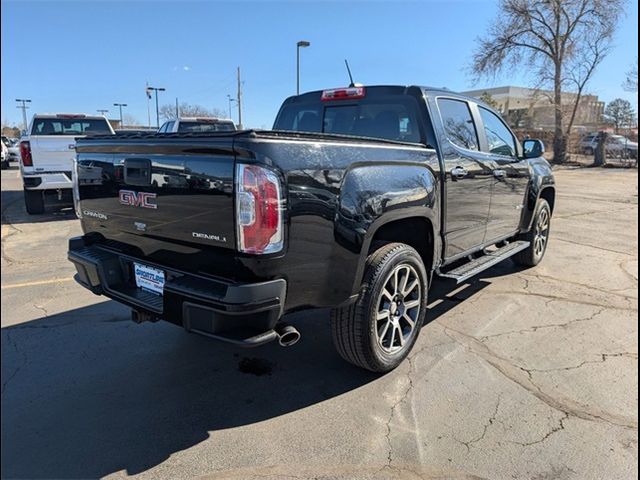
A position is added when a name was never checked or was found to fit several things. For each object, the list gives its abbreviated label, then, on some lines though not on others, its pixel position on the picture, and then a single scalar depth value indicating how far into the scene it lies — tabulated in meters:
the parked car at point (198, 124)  12.25
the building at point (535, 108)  33.53
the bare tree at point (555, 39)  29.40
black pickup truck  2.42
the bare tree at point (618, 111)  51.42
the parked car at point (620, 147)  28.75
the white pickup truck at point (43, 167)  9.16
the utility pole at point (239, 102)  45.70
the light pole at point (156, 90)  55.63
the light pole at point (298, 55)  28.28
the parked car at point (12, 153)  29.27
